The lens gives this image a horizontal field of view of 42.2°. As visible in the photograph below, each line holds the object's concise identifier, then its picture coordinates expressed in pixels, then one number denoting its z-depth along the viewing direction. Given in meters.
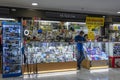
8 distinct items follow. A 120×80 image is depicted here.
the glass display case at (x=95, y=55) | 6.96
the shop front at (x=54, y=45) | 6.03
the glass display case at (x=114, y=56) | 7.35
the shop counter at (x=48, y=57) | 6.06
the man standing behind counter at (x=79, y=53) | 6.88
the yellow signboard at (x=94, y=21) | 7.65
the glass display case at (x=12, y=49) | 5.77
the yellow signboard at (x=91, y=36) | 7.84
